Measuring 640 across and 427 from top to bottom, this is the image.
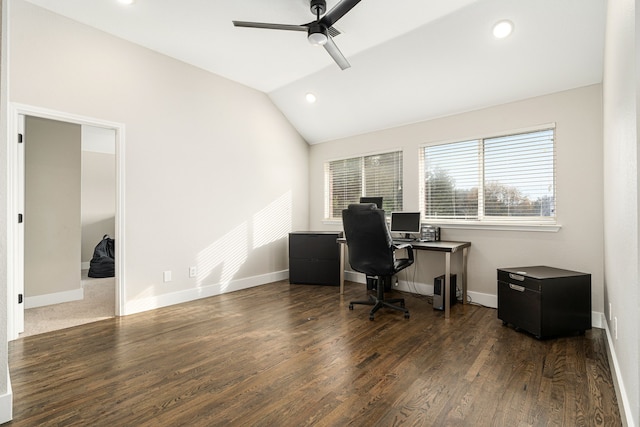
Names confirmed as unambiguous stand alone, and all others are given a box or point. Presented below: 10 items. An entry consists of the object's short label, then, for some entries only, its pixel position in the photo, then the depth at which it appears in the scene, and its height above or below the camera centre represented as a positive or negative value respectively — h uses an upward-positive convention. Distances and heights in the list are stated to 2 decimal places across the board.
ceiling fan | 2.38 +1.53
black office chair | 3.14 -0.36
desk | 3.18 -0.41
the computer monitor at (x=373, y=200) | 4.41 +0.19
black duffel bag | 5.41 -0.88
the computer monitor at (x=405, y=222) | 3.95 -0.12
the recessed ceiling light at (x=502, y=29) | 2.70 +1.65
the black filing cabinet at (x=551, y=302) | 2.56 -0.77
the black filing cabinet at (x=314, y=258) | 4.57 -0.67
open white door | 2.74 -0.25
